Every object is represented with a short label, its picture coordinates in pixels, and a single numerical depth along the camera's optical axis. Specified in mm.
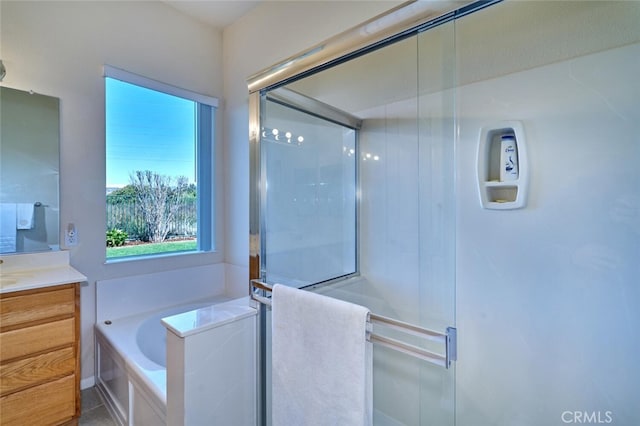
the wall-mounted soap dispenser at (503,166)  1291
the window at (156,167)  2141
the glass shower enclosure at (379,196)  1315
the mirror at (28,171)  1688
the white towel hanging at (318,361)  1016
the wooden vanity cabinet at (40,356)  1336
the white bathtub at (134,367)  1374
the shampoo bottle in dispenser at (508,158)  1314
